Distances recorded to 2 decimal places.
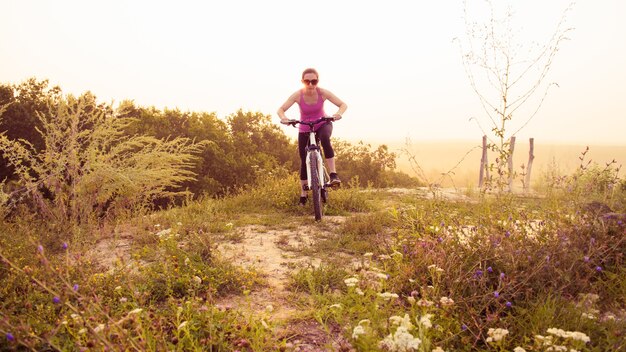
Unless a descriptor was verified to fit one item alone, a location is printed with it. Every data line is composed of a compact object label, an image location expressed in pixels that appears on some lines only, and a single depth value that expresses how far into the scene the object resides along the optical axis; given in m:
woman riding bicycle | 7.84
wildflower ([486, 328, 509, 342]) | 2.47
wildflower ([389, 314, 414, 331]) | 2.47
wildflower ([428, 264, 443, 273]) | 3.52
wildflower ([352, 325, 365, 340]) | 2.40
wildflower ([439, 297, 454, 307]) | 2.96
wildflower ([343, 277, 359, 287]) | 3.04
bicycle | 7.50
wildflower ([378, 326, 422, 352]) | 2.27
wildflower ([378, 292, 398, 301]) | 2.79
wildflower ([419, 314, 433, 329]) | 2.50
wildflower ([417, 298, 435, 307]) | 2.82
